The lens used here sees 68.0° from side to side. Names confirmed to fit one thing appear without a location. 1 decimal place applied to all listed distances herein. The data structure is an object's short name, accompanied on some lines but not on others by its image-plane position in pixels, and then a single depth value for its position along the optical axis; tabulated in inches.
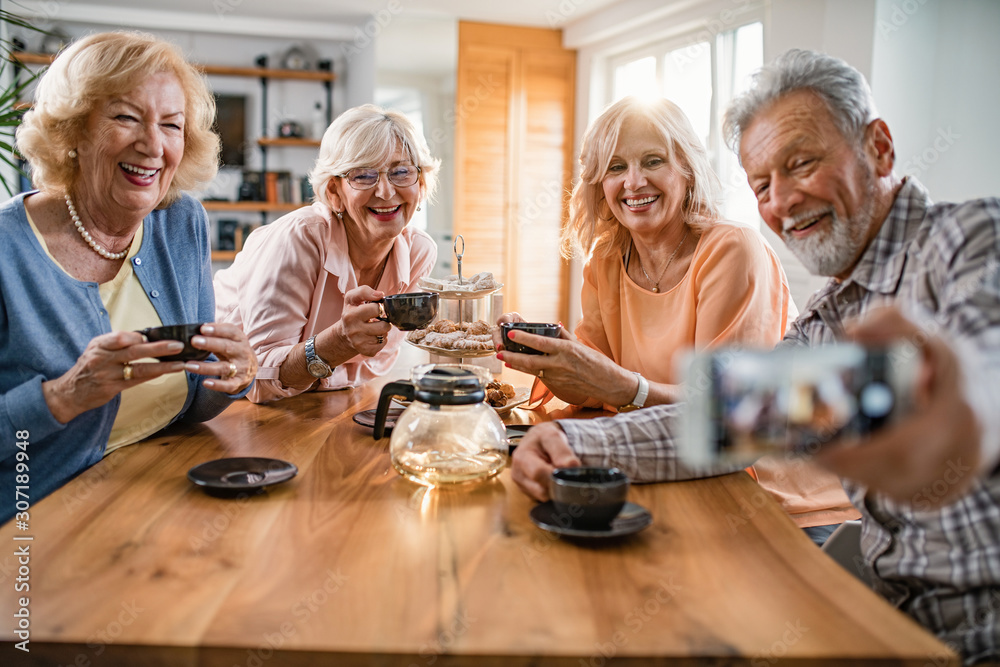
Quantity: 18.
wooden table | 30.7
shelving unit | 270.1
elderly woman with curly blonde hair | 53.9
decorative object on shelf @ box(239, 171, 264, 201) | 274.2
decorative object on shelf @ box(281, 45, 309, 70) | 275.6
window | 195.5
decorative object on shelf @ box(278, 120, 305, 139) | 276.5
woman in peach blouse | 66.8
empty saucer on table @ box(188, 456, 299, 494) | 46.9
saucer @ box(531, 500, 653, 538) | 39.8
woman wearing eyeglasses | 77.6
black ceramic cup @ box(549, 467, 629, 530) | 39.8
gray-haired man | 30.2
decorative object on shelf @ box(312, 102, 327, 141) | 280.2
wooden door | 259.0
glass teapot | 48.3
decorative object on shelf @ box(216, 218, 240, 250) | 276.7
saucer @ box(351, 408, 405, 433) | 63.7
